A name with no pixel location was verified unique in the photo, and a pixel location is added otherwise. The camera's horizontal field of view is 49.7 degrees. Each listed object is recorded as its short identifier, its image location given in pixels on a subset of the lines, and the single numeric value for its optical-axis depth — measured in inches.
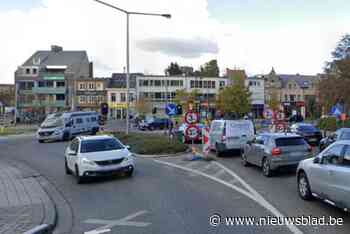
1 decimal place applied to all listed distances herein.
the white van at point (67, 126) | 1300.4
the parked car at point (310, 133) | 979.3
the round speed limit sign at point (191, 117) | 718.5
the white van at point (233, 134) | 741.3
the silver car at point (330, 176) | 280.1
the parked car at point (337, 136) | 689.0
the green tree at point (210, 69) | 4147.1
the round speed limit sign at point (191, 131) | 727.7
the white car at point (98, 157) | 488.1
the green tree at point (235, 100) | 2453.2
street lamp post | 989.0
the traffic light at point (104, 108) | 1350.9
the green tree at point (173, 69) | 4352.6
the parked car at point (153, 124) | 2022.6
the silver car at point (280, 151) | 495.5
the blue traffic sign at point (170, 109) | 798.5
